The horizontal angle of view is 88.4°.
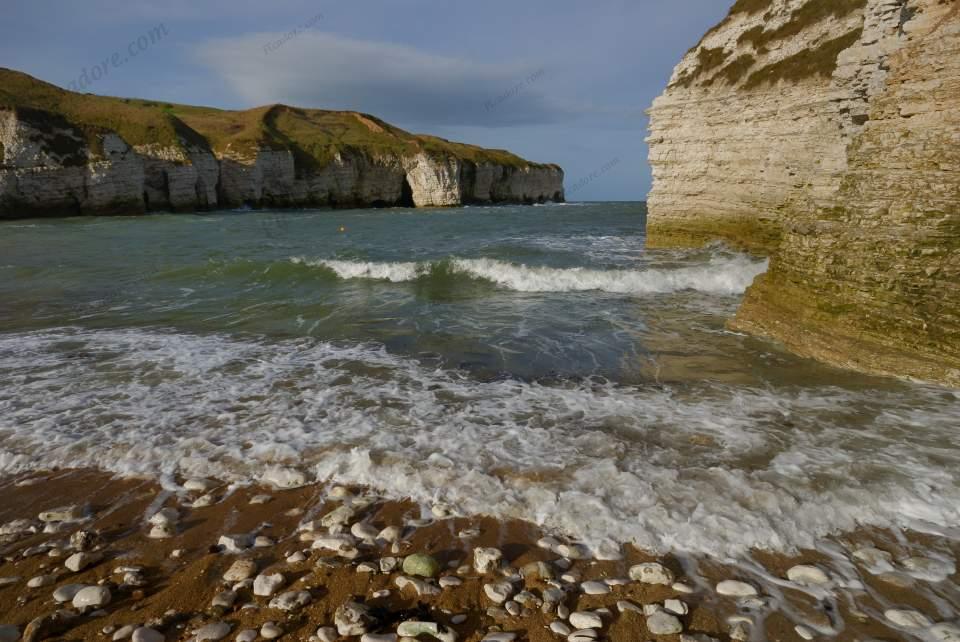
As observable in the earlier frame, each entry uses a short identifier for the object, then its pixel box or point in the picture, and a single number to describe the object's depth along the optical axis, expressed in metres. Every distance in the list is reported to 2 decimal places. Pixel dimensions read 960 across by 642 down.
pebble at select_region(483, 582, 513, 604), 3.27
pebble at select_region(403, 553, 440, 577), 3.51
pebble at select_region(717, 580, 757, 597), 3.32
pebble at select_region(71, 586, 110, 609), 3.20
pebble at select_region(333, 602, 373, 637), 2.97
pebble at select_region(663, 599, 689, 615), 3.15
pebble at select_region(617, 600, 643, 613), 3.17
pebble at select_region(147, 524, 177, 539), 3.99
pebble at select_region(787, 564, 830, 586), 3.46
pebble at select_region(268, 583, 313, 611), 3.18
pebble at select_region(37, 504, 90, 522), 4.24
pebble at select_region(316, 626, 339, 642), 2.93
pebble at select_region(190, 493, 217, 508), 4.43
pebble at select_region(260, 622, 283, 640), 2.94
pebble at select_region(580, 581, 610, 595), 3.33
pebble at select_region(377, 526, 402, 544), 3.93
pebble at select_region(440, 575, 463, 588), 3.42
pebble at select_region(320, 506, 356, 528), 4.12
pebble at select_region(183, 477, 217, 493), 4.69
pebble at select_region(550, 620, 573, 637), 2.99
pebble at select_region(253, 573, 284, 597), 3.32
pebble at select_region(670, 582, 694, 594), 3.36
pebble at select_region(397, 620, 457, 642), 2.96
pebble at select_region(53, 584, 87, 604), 3.26
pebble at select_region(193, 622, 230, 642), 2.93
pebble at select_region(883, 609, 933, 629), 3.08
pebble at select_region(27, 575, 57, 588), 3.38
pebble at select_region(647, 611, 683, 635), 3.01
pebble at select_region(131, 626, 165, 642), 2.89
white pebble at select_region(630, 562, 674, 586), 3.44
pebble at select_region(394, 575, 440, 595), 3.35
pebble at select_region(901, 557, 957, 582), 3.51
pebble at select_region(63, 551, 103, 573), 3.57
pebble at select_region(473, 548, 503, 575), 3.57
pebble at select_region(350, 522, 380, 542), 3.96
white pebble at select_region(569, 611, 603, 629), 3.02
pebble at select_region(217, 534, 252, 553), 3.82
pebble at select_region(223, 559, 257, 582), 3.47
